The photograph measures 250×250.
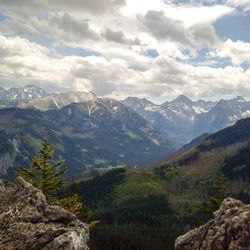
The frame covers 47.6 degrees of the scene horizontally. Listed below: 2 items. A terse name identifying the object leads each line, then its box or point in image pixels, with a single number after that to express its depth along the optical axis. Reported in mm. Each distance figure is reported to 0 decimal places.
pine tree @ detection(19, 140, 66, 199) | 33912
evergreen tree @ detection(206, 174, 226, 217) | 52428
